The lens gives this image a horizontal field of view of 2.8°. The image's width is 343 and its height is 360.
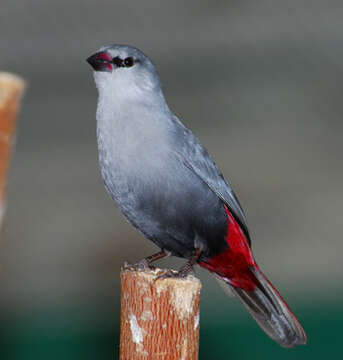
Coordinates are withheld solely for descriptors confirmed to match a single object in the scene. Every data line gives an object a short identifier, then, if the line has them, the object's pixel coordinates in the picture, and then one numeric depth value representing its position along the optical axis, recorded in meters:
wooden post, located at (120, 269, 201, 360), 2.07
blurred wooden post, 1.95
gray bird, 2.10
